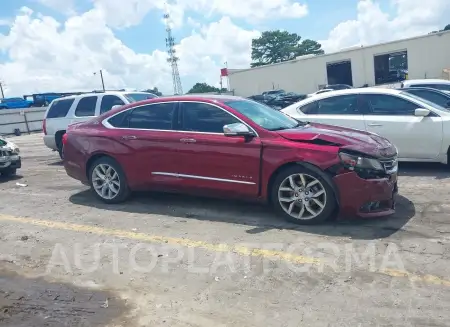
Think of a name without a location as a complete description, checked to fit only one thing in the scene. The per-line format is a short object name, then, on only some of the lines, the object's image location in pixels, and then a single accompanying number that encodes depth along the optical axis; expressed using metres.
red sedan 5.34
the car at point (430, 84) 14.20
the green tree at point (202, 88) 68.82
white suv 11.66
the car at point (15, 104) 43.66
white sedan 7.91
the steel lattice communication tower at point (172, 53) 76.19
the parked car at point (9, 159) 10.42
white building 39.47
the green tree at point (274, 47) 98.81
